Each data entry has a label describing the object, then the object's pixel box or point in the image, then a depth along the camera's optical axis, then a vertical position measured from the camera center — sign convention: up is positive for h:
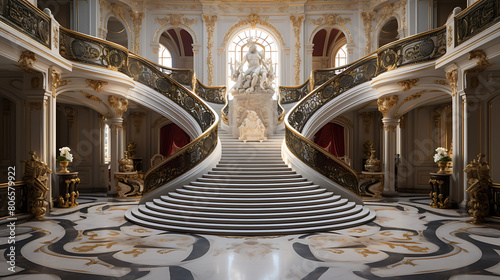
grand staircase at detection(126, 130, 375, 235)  6.21 -1.23
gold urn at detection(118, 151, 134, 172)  10.82 -0.69
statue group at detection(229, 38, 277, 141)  11.34 +1.36
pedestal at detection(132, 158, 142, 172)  14.39 -0.88
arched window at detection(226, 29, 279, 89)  16.70 +4.51
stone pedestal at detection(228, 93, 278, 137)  11.35 +1.07
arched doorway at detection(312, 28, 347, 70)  19.17 +5.11
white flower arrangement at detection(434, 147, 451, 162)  8.90 -0.37
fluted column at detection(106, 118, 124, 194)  10.88 +0.06
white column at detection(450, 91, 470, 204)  7.84 -0.20
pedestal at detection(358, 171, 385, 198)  10.88 -1.25
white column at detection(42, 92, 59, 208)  7.71 +0.16
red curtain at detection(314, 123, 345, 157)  15.62 +0.11
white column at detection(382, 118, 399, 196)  10.94 -0.39
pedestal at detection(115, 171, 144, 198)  10.57 -1.24
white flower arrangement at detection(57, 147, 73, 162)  8.89 -0.32
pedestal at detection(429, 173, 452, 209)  8.52 -1.19
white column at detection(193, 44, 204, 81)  16.09 +3.55
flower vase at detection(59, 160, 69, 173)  8.82 -0.51
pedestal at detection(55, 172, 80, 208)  8.55 -1.17
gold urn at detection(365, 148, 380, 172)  11.30 -0.75
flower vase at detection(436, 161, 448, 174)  8.94 -0.59
